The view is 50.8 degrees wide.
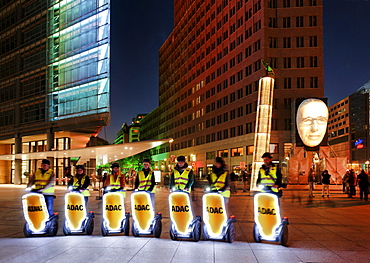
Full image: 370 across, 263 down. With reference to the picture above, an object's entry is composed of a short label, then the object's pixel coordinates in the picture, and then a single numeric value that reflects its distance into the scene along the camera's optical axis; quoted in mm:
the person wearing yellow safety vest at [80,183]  10352
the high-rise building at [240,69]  60562
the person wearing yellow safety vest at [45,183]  10289
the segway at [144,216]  9602
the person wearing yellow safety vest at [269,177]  9000
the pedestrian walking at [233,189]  31047
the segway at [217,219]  9016
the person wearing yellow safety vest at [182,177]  9359
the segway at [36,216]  9945
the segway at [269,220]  8820
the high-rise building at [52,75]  46156
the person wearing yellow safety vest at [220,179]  9195
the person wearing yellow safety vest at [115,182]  10242
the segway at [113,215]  9953
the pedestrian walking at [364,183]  23073
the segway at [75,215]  10141
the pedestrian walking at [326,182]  24100
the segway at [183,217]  9188
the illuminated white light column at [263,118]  32906
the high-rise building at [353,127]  122188
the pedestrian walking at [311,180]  25094
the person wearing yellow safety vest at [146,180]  9828
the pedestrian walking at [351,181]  25125
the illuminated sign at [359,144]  121000
